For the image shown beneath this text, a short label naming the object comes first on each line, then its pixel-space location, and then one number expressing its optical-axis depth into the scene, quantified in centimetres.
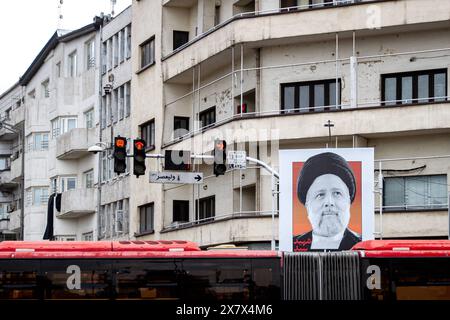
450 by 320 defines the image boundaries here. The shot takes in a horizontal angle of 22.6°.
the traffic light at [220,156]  3703
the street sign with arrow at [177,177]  3909
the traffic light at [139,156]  3575
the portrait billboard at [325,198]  3962
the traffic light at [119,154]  3550
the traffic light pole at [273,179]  3803
